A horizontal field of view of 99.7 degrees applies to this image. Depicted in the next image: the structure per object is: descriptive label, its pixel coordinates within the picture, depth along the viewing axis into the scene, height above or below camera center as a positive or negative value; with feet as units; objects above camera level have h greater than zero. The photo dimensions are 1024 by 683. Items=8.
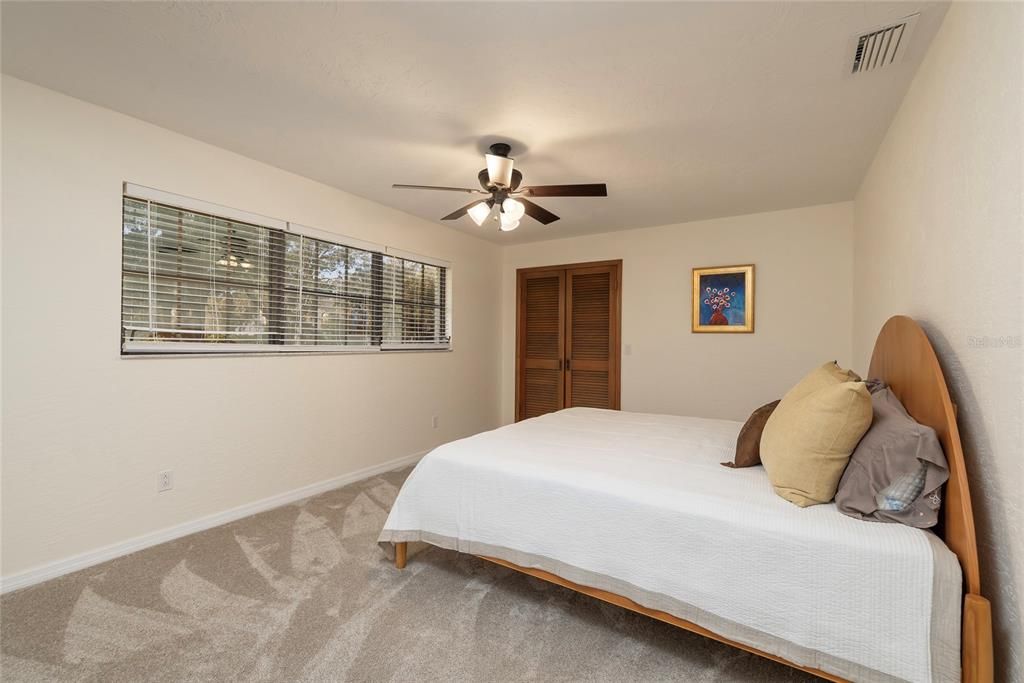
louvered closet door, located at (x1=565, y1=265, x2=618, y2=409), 15.51 +0.12
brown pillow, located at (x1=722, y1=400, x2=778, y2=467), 6.16 -1.46
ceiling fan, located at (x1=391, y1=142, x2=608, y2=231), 8.09 +2.90
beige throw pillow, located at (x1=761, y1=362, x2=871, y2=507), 4.73 -1.13
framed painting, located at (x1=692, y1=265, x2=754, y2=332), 13.07 +1.31
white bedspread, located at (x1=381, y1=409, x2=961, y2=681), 3.87 -2.23
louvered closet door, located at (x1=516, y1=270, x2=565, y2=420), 16.72 -0.08
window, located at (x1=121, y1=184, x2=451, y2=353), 8.04 +1.26
